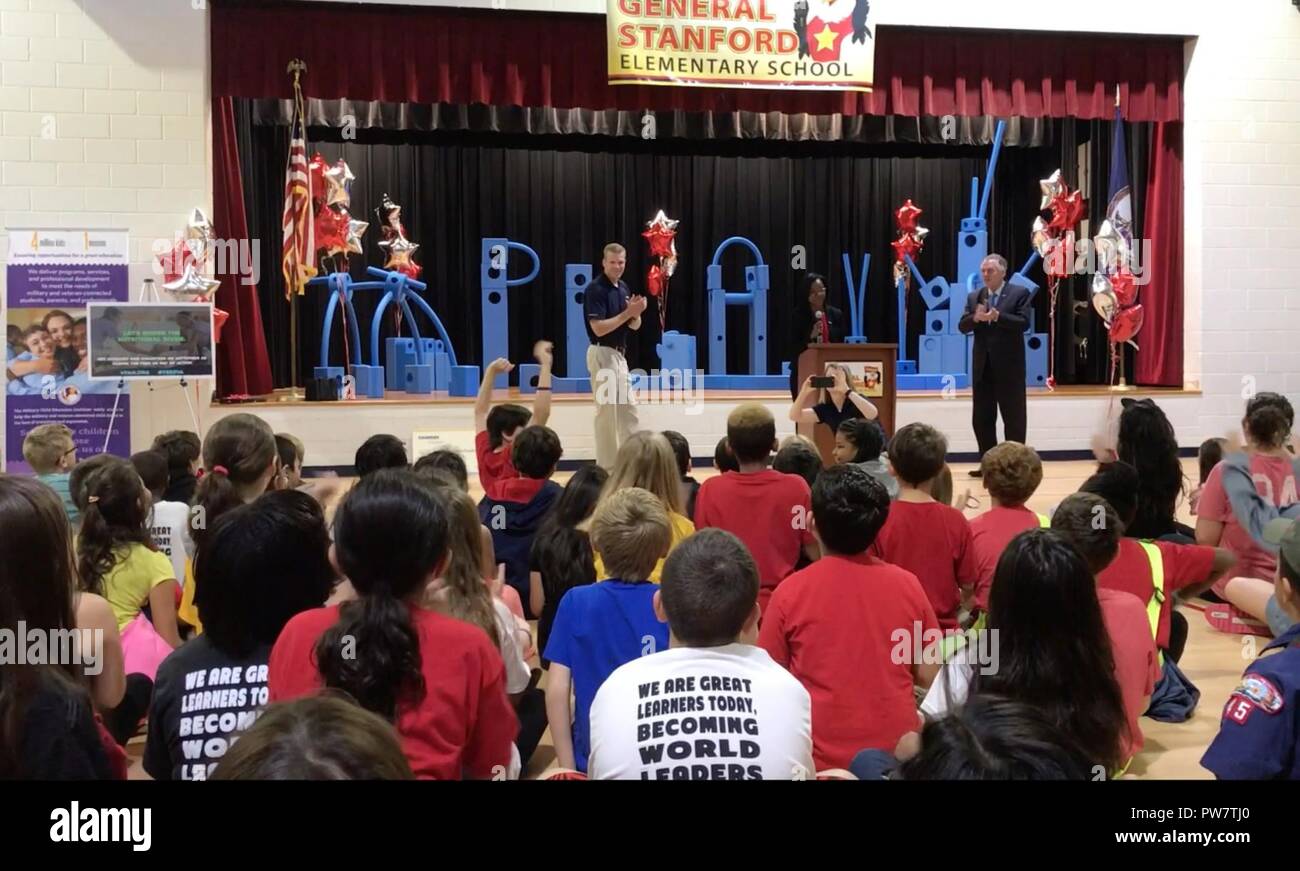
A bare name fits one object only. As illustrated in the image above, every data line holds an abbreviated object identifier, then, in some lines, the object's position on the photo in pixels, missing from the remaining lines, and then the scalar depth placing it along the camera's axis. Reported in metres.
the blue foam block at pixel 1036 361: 10.05
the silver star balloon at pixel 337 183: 8.89
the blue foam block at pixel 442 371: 9.62
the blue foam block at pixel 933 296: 10.72
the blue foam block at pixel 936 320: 10.62
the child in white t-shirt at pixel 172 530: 3.68
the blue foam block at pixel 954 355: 10.10
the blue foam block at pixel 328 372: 9.05
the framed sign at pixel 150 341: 7.21
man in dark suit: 7.77
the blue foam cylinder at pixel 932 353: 10.20
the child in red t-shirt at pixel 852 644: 2.42
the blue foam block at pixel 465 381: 9.16
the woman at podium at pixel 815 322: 7.93
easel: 7.89
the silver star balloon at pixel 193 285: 7.72
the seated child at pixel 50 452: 4.15
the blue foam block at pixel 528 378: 9.77
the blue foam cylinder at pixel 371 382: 9.16
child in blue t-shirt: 2.50
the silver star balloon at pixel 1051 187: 9.85
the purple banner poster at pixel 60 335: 7.54
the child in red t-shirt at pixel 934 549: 3.16
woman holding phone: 5.92
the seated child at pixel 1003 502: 3.29
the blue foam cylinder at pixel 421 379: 9.46
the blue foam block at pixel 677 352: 10.25
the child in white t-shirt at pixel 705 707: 1.78
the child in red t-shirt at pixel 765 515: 3.48
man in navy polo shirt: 7.44
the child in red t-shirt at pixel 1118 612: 2.49
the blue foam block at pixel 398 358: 9.72
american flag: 8.42
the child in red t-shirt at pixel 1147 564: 2.98
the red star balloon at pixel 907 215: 10.89
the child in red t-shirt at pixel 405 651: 1.76
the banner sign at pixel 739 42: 8.45
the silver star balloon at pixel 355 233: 9.08
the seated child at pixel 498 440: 4.38
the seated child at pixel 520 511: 3.86
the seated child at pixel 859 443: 4.14
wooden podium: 6.80
